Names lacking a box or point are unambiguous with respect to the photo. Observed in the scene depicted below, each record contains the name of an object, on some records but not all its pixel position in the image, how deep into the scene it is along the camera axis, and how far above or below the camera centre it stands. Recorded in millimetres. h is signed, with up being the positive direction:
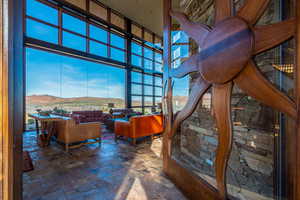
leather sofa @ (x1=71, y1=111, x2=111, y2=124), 5785 -752
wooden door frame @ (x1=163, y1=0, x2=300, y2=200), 754 -529
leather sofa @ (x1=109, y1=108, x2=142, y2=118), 6484 -639
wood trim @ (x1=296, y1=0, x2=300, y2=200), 742 -39
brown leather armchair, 3211 -801
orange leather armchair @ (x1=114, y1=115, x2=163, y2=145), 3662 -771
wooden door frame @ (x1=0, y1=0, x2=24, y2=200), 802 -15
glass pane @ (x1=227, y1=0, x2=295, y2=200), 959 -341
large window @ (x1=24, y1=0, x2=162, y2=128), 5059 +1894
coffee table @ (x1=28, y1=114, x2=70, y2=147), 3293 -876
